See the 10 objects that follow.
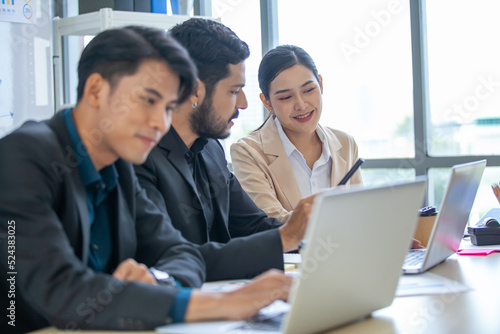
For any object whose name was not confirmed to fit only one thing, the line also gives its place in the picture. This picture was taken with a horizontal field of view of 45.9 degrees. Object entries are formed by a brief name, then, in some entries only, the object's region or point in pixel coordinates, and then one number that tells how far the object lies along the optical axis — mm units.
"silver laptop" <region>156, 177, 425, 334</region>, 910
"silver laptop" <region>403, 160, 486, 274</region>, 1501
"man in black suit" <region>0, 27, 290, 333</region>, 1035
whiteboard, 2938
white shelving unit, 3070
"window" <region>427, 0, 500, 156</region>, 3654
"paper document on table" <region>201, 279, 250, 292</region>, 1379
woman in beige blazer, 2605
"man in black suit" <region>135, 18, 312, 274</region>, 1747
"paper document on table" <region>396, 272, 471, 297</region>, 1320
